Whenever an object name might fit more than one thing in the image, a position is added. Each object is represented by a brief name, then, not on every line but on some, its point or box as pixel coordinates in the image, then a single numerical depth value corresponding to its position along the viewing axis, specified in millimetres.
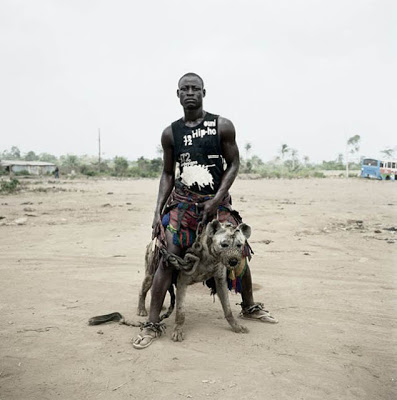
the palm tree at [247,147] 79306
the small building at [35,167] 47791
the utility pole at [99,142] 58972
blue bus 38219
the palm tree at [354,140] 72175
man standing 3754
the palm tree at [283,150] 75750
